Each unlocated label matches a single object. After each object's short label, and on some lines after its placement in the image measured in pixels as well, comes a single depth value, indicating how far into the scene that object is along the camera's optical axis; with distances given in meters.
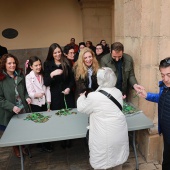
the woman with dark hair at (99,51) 5.12
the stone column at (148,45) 2.88
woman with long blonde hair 3.18
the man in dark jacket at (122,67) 3.26
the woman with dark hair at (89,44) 7.46
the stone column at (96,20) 8.83
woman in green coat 3.03
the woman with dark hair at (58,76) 3.28
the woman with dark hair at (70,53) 3.85
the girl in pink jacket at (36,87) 3.22
